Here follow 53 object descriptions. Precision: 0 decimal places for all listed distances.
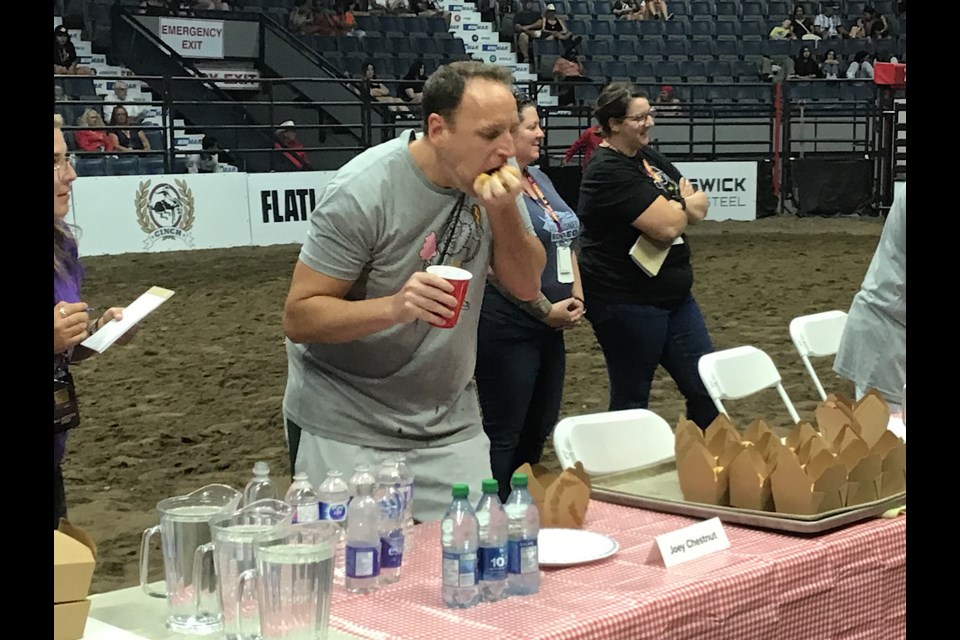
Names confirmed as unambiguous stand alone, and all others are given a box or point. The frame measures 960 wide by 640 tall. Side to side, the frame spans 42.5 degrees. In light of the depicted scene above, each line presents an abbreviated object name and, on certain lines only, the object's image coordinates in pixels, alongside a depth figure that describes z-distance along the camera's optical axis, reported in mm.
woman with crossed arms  4426
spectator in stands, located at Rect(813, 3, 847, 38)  21656
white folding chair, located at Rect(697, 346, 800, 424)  4035
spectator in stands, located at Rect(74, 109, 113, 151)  13469
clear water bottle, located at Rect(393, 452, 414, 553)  2398
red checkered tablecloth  2027
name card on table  2318
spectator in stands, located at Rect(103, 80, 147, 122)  14648
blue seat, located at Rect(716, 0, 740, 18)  22266
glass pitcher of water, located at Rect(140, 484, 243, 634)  1986
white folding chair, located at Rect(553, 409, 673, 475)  3215
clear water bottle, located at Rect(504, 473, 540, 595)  2141
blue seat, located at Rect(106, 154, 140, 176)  13328
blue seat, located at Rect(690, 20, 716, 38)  21672
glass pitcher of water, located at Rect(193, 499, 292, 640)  1876
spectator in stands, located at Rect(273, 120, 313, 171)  14719
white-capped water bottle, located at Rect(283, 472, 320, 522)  2195
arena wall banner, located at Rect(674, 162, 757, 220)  15578
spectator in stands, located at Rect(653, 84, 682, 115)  16241
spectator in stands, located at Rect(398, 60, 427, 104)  16594
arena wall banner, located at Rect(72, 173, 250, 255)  11367
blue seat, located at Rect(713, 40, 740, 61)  21172
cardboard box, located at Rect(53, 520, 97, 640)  1837
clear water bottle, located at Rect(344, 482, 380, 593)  2158
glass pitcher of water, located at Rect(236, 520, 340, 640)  1804
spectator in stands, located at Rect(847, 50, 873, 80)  20531
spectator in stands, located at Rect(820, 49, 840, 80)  20438
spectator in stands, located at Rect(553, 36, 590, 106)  18344
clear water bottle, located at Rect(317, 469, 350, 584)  2250
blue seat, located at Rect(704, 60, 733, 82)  20766
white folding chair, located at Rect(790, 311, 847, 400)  4801
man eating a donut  2557
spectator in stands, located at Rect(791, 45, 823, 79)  19828
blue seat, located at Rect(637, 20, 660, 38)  21453
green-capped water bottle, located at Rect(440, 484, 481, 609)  2062
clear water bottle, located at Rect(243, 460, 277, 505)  2170
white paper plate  2330
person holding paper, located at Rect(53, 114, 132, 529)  2529
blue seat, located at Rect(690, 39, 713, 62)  21172
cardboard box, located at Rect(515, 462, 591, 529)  2574
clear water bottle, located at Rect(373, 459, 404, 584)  2203
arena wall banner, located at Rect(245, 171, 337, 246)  12391
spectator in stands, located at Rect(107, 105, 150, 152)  13602
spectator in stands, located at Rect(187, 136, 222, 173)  13489
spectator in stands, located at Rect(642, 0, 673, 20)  21922
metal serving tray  2547
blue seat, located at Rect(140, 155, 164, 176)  13422
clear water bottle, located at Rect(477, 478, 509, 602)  2100
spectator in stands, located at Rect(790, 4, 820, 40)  21344
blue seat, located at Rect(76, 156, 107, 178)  13195
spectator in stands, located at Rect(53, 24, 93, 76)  15594
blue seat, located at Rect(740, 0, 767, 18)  22438
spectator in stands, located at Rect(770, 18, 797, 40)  21409
